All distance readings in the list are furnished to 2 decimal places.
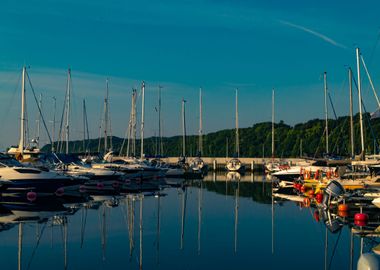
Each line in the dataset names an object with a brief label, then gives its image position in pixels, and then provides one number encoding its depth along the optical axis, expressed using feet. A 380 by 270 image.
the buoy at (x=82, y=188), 140.36
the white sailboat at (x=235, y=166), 281.54
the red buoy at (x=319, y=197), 117.13
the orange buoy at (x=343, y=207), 94.58
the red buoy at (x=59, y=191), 124.93
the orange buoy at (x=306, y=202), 113.78
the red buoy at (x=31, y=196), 118.11
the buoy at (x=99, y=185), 152.66
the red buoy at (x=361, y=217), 83.15
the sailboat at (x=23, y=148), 151.84
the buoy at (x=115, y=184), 155.83
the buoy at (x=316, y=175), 142.41
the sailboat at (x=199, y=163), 252.50
